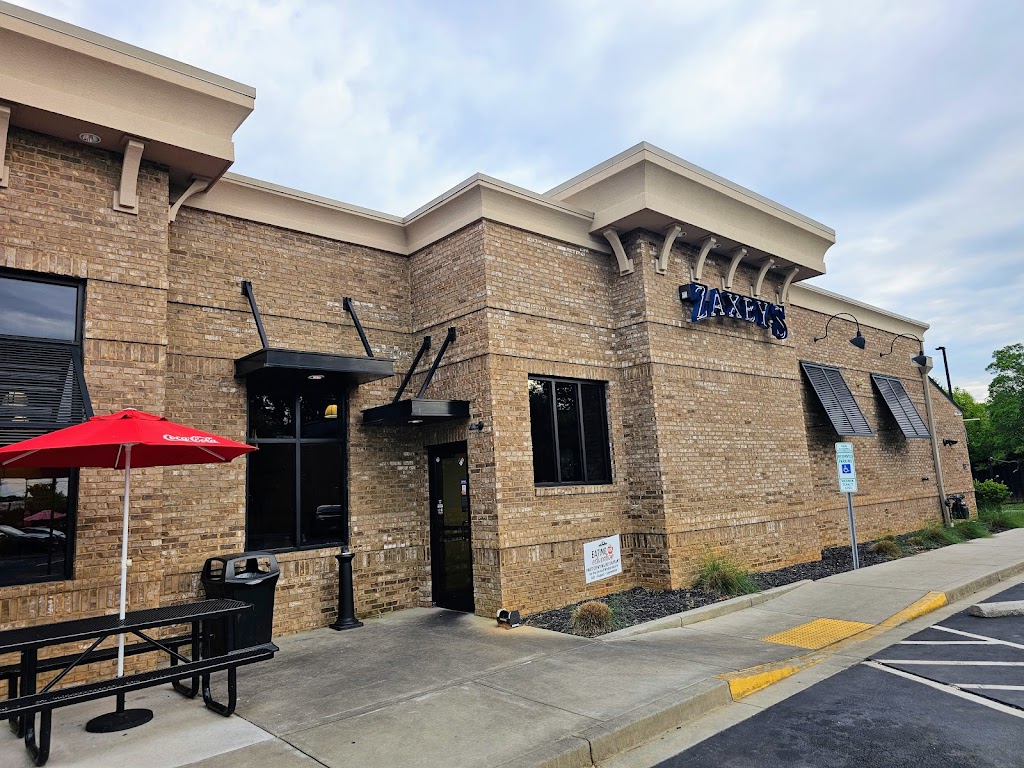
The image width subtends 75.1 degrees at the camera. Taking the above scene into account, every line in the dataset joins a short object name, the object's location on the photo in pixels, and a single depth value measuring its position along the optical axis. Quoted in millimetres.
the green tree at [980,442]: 35047
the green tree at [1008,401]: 30672
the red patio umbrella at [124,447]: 5223
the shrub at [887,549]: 13555
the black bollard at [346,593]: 8922
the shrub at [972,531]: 16378
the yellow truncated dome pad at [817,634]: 7398
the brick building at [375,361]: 7047
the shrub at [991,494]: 22219
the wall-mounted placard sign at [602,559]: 9984
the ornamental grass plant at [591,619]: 8211
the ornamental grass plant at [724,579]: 9984
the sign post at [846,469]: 12109
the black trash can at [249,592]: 7516
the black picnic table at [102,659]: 4605
